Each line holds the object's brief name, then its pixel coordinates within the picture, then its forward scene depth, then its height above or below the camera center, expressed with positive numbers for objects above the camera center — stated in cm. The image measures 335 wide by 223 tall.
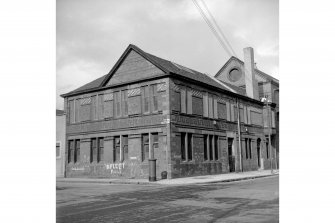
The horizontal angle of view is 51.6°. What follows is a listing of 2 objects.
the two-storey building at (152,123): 2239 +128
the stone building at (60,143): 2802 -4
